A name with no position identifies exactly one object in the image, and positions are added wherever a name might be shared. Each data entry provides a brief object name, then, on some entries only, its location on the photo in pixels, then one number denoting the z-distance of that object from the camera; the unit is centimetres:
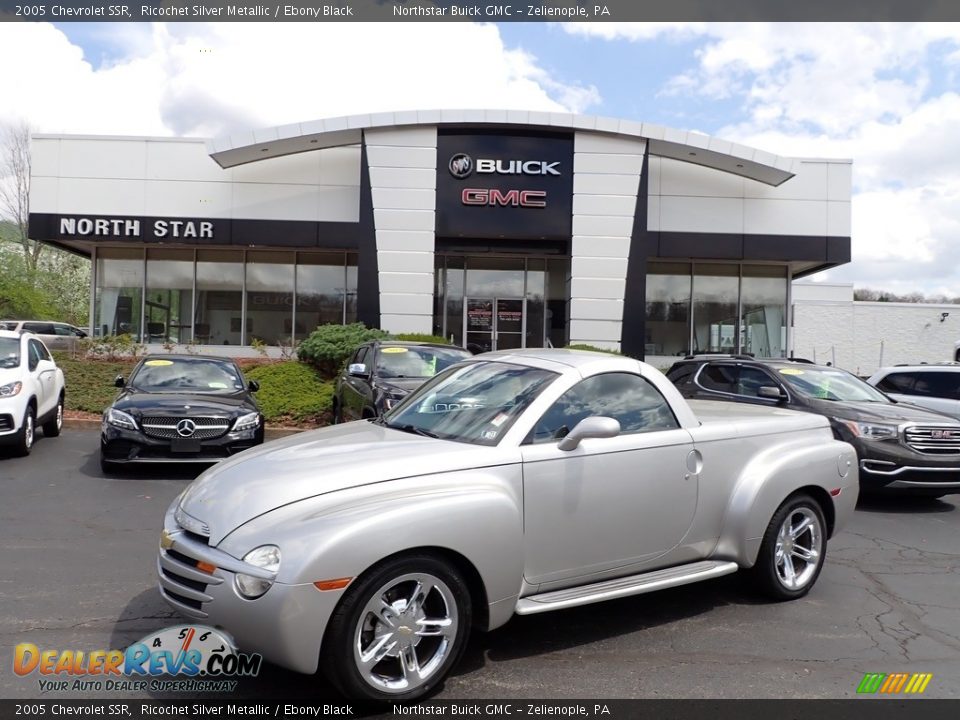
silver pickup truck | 337
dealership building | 1981
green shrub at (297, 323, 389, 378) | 1664
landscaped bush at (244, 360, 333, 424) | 1427
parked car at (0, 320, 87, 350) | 2648
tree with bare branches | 4497
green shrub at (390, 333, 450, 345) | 1748
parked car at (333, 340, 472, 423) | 953
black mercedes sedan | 879
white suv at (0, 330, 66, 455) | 984
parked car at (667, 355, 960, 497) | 846
